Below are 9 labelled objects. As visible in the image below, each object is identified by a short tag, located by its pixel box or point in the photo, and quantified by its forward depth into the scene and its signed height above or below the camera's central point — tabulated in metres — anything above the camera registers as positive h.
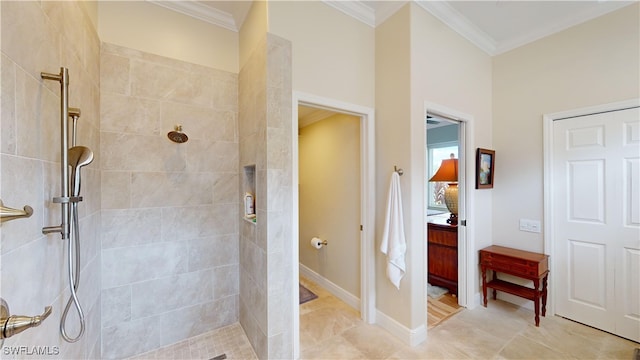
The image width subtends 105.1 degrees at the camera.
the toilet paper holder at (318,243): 3.20 -0.82
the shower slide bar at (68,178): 1.07 +0.02
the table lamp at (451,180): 3.08 -0.02
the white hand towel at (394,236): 2.09 -0.49
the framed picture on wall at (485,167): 2.70 +0.13
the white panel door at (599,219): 2.12 -0.38
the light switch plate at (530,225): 2.61 -0.50
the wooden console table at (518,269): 2.36 -0.91
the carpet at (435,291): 2.99 -1.41
